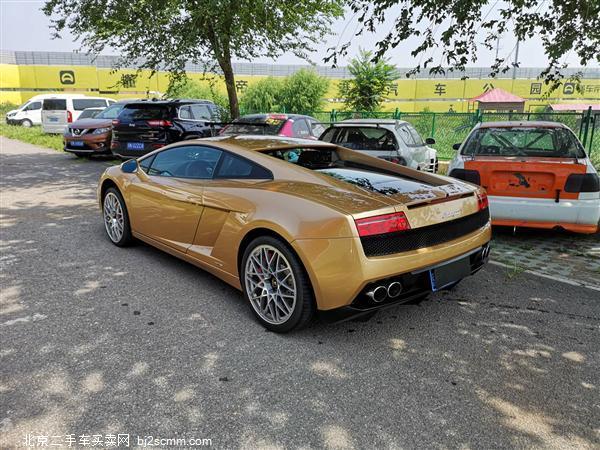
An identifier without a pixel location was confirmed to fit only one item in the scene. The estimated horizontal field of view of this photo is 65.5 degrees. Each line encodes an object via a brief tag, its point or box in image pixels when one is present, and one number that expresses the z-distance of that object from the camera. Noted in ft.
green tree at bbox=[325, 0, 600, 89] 21.76
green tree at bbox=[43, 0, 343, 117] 37.76
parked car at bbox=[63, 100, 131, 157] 43.42
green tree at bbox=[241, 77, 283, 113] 103.19
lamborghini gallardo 9.78
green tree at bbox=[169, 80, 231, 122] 98.04
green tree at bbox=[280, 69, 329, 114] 101.60
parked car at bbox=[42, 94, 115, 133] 68.49
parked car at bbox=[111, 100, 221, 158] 35.73
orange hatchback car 17.22
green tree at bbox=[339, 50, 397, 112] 79.71
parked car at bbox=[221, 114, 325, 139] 32.89
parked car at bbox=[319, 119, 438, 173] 26.13
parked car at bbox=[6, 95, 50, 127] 92.38
